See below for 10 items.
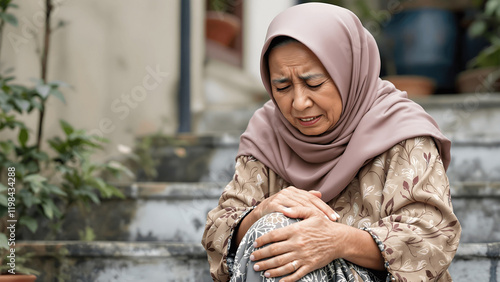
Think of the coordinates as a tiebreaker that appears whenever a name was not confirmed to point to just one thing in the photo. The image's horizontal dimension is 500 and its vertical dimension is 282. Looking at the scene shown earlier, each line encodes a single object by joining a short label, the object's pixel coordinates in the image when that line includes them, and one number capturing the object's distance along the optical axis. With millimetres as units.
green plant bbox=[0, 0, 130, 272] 2195
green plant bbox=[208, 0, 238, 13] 5426
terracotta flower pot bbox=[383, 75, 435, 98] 5391
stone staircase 2164
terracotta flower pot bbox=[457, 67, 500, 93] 4523
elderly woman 1550
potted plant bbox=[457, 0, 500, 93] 4484
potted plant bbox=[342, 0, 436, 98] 6001
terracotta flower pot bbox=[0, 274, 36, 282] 1914
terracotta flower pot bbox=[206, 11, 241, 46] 5066
